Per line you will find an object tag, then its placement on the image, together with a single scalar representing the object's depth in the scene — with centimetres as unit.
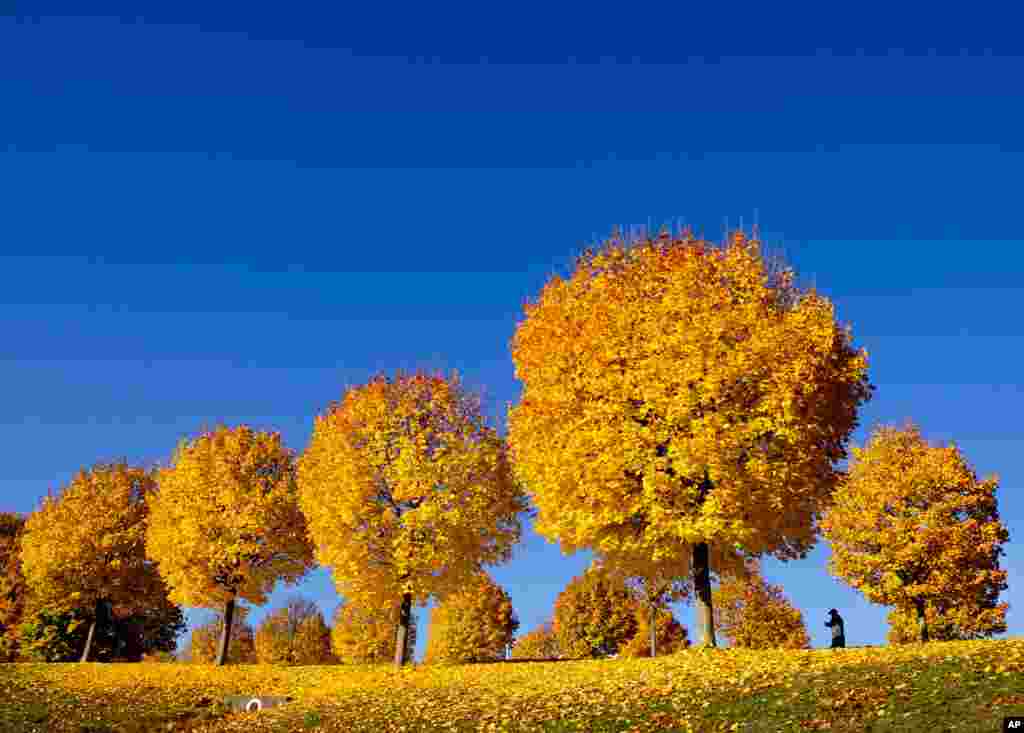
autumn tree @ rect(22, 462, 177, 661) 6062
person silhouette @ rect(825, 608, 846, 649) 3531
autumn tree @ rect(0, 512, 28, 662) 7012
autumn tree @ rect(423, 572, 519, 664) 7900
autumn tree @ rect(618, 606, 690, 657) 8006
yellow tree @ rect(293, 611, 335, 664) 8644
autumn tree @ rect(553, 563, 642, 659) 8188
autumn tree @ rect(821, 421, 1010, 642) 5122
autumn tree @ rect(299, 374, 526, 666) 4125
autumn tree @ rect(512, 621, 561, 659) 9244
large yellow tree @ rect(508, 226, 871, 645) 3075
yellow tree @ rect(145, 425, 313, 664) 5038
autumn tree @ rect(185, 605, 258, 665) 8762
